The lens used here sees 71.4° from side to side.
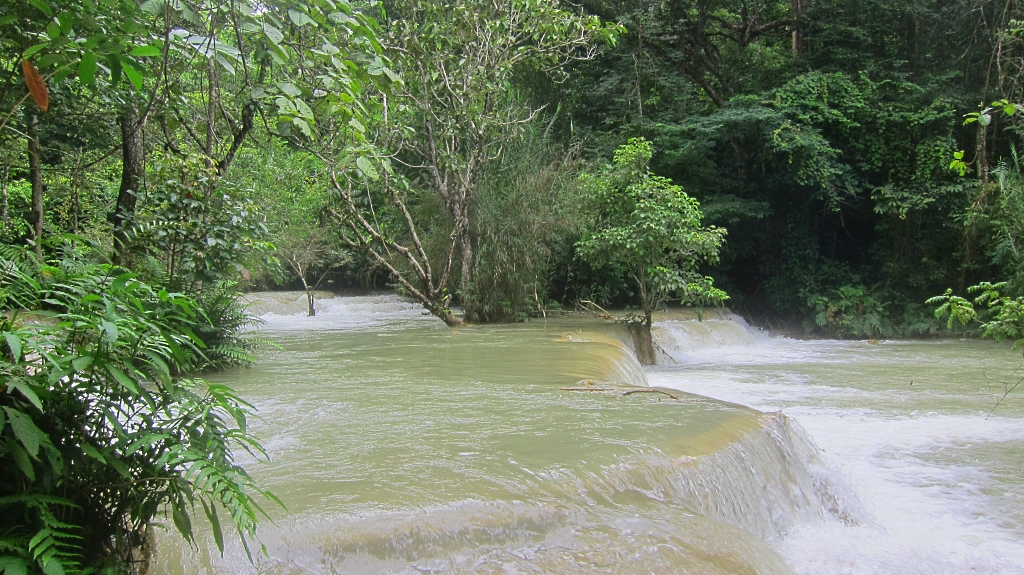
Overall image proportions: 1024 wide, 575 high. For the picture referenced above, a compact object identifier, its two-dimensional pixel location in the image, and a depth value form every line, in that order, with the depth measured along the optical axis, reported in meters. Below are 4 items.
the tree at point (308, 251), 20.14
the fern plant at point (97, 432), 1.86
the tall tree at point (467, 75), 10.75
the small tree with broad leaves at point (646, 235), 10.48
